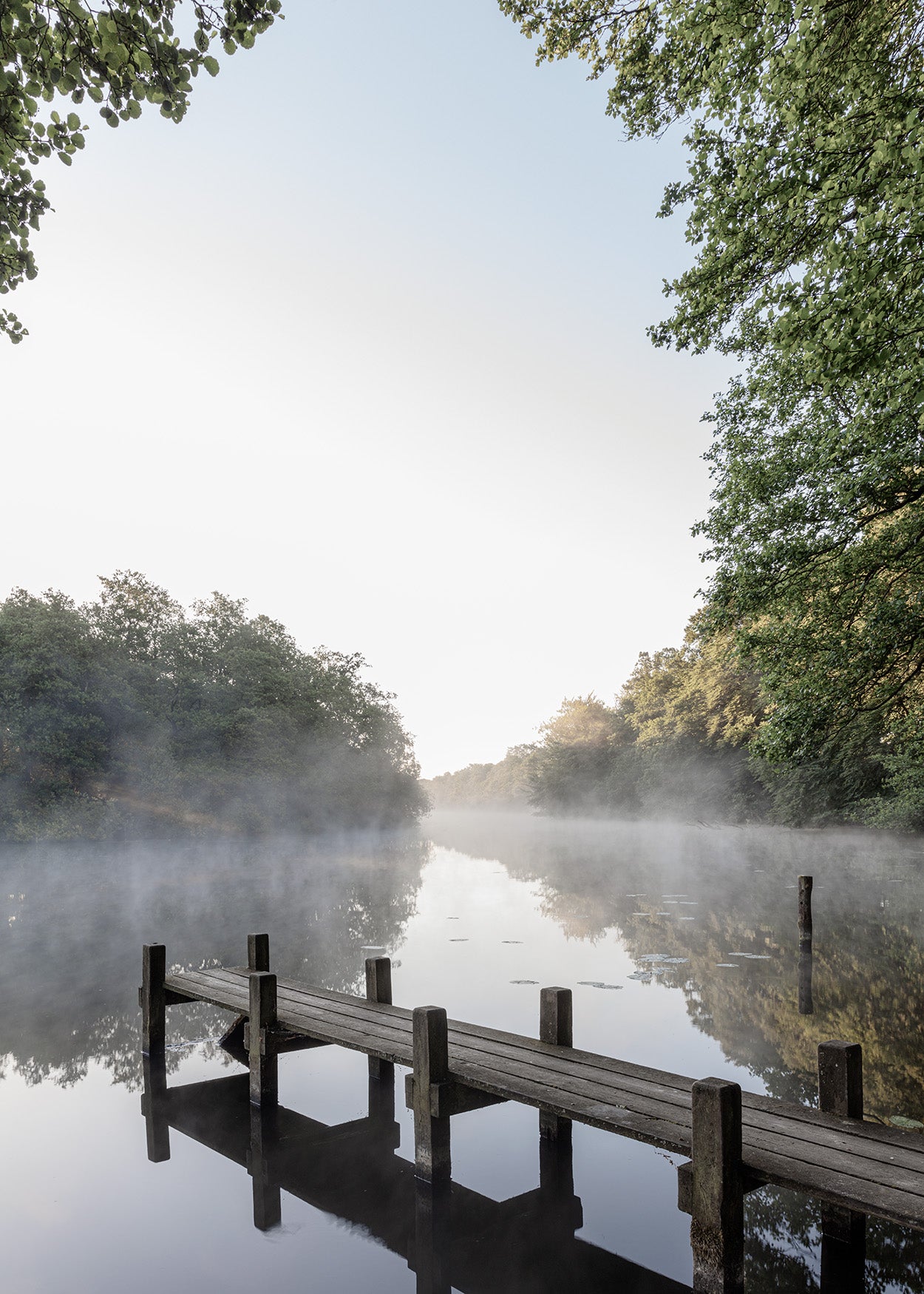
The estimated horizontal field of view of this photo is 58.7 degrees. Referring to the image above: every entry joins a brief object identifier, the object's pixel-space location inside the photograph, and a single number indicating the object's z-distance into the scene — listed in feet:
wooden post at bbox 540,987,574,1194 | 22.03
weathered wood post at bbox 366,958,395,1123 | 27.14
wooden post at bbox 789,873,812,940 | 49.01
